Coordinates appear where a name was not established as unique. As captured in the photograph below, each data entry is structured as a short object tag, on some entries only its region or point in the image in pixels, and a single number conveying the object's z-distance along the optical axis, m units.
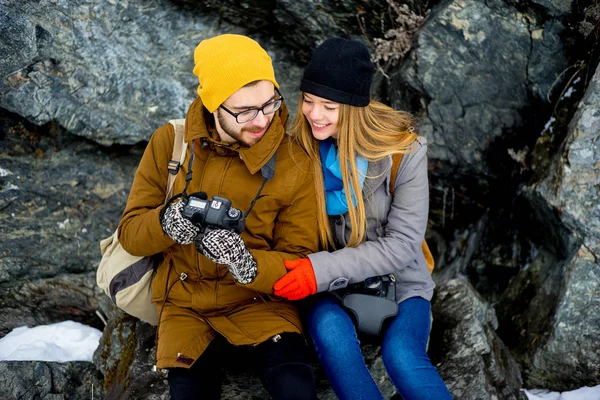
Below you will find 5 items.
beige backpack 3.88
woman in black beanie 3.70
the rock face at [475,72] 5.56
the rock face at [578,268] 4.73
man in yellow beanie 3.50
